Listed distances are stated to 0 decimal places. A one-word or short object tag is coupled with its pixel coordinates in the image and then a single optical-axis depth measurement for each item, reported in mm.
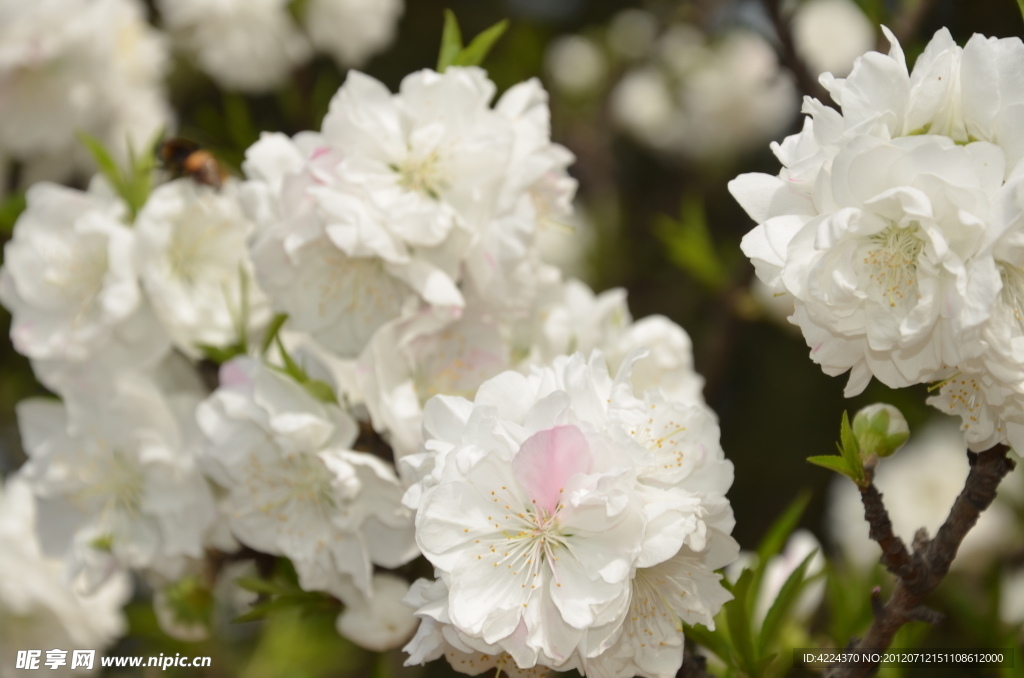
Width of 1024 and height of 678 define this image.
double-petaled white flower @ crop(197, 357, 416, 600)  633
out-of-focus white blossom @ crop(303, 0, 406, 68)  995
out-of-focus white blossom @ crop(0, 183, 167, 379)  666
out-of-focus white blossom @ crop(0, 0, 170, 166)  808
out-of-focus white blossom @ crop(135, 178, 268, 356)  670
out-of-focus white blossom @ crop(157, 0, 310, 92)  987
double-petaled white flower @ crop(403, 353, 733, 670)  582
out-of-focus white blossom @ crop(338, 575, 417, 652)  645
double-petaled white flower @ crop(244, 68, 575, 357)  630
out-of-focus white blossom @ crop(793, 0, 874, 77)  1321
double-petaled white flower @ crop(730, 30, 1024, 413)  570
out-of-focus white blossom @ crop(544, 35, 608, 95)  1454
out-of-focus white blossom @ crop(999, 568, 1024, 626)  901
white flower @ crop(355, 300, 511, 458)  632
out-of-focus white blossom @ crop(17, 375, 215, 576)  663
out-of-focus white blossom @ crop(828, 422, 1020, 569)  1146
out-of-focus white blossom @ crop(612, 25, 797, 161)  1423
